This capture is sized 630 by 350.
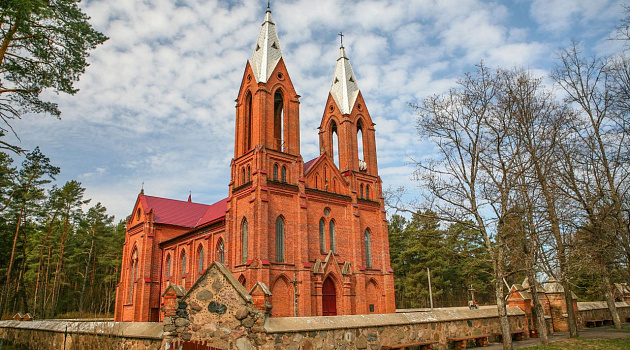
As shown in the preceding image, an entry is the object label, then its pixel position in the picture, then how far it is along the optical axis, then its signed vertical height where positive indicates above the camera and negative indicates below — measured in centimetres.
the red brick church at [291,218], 2356 +491
